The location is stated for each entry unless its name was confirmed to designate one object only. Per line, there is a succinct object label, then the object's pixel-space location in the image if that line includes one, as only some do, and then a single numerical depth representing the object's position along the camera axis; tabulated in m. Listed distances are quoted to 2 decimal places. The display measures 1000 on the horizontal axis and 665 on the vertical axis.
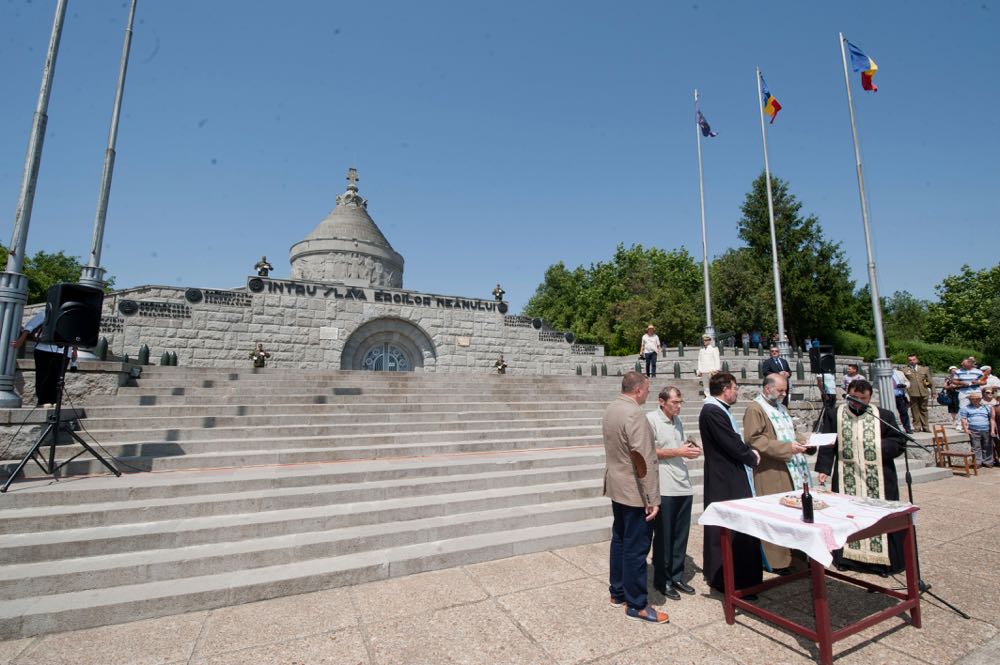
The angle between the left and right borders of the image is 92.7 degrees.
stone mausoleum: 15.88
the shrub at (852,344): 34.88
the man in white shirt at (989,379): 12.87
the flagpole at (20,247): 6.25
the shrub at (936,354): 29.48
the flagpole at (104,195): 8.42
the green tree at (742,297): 35.74
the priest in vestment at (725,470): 4.32
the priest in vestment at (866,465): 4.94
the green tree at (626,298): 34.94
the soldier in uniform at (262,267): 18.11
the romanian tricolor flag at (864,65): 14.97
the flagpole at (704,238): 19.55
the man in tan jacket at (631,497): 3.93
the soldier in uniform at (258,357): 16.23
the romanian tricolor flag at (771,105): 19.50
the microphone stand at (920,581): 3.97
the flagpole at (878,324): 11.87
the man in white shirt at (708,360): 12.84
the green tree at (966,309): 37.84
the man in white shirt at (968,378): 12.85
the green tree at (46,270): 40.09
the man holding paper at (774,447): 4.49
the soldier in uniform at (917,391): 13.22
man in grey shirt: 4.40
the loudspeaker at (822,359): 11.48
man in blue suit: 10.68
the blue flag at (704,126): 21.11
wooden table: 3.25
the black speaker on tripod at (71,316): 6.01
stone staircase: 4.28
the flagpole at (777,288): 17.08
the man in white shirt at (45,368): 6.93
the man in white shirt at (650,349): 15.43
